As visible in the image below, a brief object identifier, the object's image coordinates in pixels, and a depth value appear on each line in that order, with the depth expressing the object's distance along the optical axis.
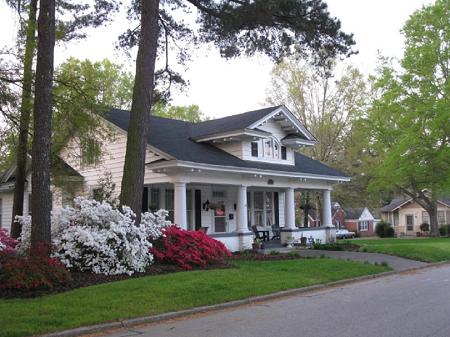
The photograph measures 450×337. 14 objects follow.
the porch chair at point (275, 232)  26.41
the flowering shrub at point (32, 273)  10.16
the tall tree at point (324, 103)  45.62
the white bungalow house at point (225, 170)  19.23
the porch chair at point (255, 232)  24.59
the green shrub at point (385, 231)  51.50
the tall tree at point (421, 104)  35.09
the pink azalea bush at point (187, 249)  14.50
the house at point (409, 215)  58.03
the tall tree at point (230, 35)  14.58
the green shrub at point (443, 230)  49.97
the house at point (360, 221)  70.00
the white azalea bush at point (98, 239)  12.54
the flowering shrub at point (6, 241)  12.37
